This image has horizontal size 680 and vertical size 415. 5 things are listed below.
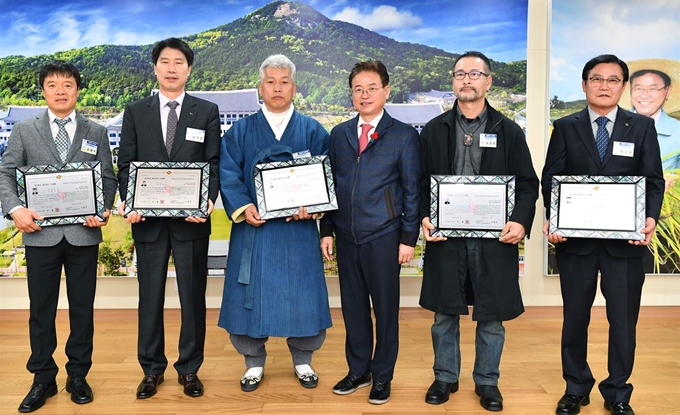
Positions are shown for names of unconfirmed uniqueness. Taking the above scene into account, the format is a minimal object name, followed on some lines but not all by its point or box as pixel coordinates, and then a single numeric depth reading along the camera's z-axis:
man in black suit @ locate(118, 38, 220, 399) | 3.16
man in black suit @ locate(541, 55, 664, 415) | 2.86
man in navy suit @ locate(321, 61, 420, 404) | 3.08
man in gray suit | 3.06
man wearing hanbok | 3.17
